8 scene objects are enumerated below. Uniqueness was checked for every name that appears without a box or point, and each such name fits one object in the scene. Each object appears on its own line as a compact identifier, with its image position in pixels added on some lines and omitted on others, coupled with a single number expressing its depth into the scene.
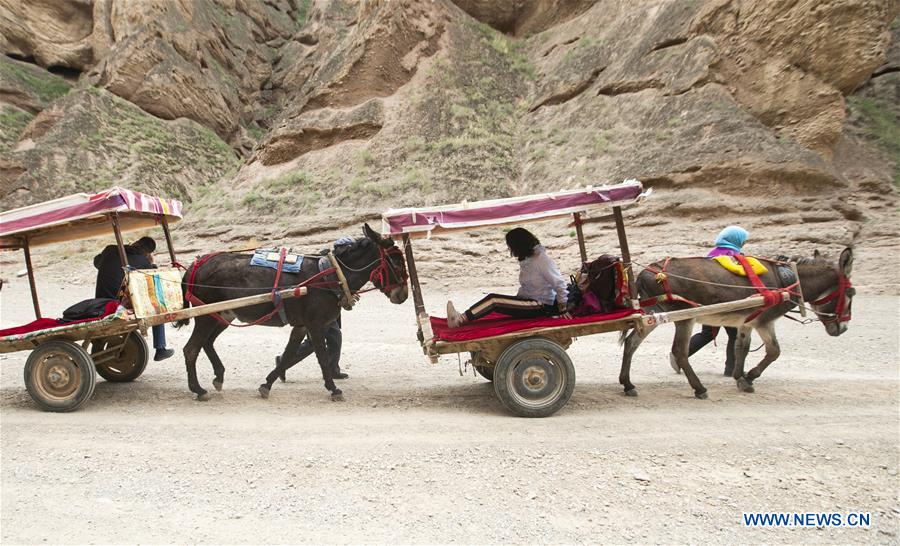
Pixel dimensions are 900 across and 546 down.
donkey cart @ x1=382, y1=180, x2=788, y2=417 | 4.82
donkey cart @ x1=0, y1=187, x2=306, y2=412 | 5.08
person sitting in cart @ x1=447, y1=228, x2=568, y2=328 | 5.11
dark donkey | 5.71
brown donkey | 5.69
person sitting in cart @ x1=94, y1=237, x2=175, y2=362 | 6.01
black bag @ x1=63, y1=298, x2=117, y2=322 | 5.34
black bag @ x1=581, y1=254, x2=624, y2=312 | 5.36
